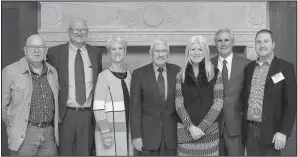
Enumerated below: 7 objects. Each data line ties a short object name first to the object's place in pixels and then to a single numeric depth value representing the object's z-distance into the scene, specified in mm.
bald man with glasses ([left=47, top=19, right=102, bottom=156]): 3543
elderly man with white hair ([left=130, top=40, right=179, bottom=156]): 3217
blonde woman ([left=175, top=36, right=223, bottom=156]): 3035
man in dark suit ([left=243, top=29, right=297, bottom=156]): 3094
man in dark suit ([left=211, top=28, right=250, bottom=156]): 3420
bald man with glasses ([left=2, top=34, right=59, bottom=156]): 3231
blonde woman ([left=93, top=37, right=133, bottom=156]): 3293
